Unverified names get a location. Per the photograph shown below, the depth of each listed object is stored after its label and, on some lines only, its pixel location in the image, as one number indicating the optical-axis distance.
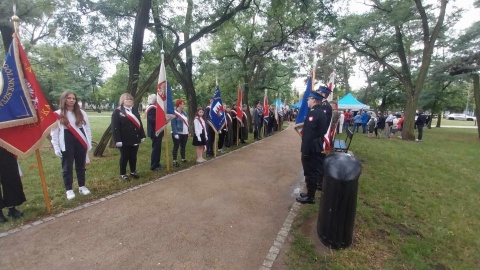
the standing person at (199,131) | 7.81
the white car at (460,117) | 61.94
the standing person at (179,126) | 7.38
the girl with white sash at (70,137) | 4.72
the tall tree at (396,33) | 15.32
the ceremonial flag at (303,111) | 5.88
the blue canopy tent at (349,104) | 21.90
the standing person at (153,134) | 7.01
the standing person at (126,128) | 5.75
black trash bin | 3.42
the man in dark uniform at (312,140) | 4.86
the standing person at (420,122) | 16.66
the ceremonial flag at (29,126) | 3.92
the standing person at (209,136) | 9.15
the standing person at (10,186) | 3.98
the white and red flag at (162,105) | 6.79
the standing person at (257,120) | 14.56
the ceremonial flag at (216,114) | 8.95
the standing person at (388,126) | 18.47
